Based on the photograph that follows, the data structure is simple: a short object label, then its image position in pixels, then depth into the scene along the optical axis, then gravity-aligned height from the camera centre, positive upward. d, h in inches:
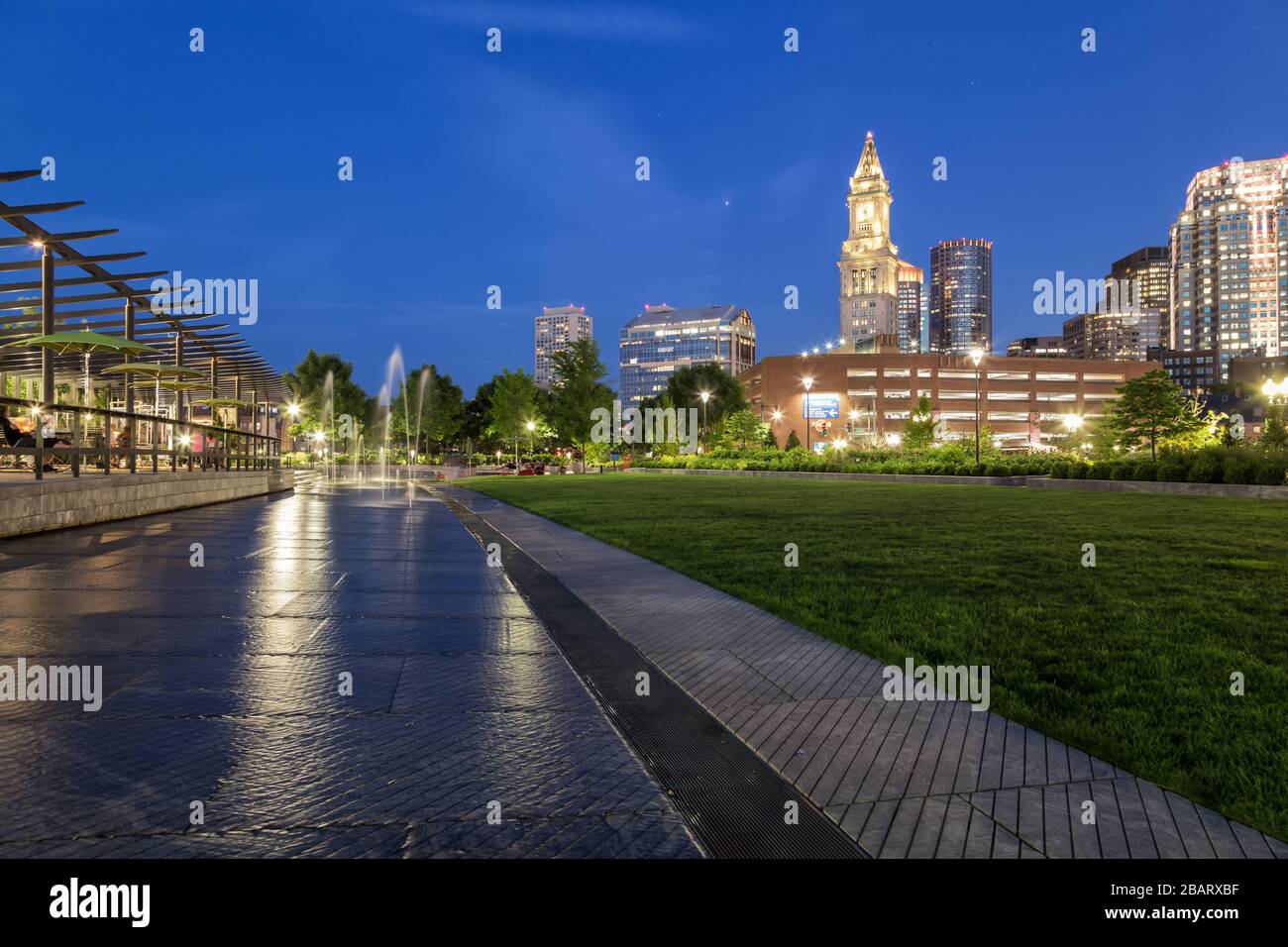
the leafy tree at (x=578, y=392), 2428.6 +216.7
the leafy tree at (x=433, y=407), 3659.0 +258.3
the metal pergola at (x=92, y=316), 786.2 +212.9
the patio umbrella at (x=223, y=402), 1184.9 +92.4
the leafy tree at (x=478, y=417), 4180.6 +237.1
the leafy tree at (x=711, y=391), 4372.5 +391.0
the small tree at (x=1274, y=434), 1029.8 +30.1
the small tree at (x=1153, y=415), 1444.4 +79.3
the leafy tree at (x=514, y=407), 2933.1 +205.8
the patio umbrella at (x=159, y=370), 849.5 +109.8
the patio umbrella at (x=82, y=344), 713.0 +115.3
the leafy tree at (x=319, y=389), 3452.3 +335.0
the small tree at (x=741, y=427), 3255.4 +132.5
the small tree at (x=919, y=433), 3196.4 +104.0
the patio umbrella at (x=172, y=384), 1052.4 +108.6
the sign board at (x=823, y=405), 4562.0 +317.1
